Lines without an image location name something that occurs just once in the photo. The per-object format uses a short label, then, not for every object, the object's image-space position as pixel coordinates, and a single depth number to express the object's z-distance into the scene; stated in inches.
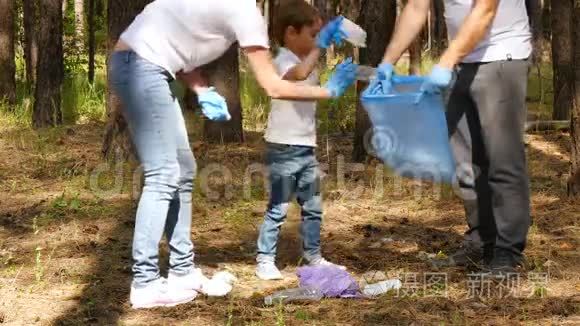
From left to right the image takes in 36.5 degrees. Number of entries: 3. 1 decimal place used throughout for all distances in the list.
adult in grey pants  167.5
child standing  175.9
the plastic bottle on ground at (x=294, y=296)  161.0
